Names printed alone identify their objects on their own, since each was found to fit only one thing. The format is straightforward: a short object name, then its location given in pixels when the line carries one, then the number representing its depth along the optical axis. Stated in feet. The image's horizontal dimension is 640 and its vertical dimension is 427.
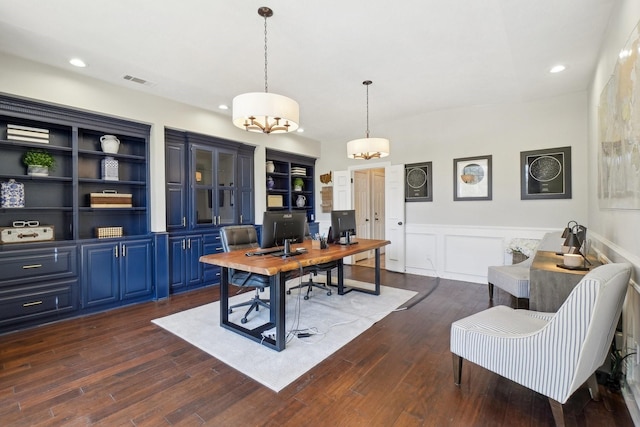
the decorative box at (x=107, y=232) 12.22
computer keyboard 9.99
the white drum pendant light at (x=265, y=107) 8.24
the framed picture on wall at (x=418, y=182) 17.32
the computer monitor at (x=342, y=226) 13.03
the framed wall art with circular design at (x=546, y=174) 13.55
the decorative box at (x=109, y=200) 12.16
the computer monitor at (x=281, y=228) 9.70
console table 7.26
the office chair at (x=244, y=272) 10.12
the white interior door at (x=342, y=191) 20.74
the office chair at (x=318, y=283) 12.49
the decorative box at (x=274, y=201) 19.24
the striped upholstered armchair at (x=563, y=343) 4.82
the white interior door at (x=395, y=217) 18.16
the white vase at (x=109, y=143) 12.51
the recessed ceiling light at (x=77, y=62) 10.23
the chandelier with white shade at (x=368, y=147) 13.32
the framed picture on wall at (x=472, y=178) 15.55
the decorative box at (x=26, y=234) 10.05
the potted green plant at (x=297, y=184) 21.51
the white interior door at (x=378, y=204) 24.20
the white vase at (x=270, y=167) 19.39
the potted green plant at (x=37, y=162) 10.70
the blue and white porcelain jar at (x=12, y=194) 10.17
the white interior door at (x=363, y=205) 22.21
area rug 7.67
